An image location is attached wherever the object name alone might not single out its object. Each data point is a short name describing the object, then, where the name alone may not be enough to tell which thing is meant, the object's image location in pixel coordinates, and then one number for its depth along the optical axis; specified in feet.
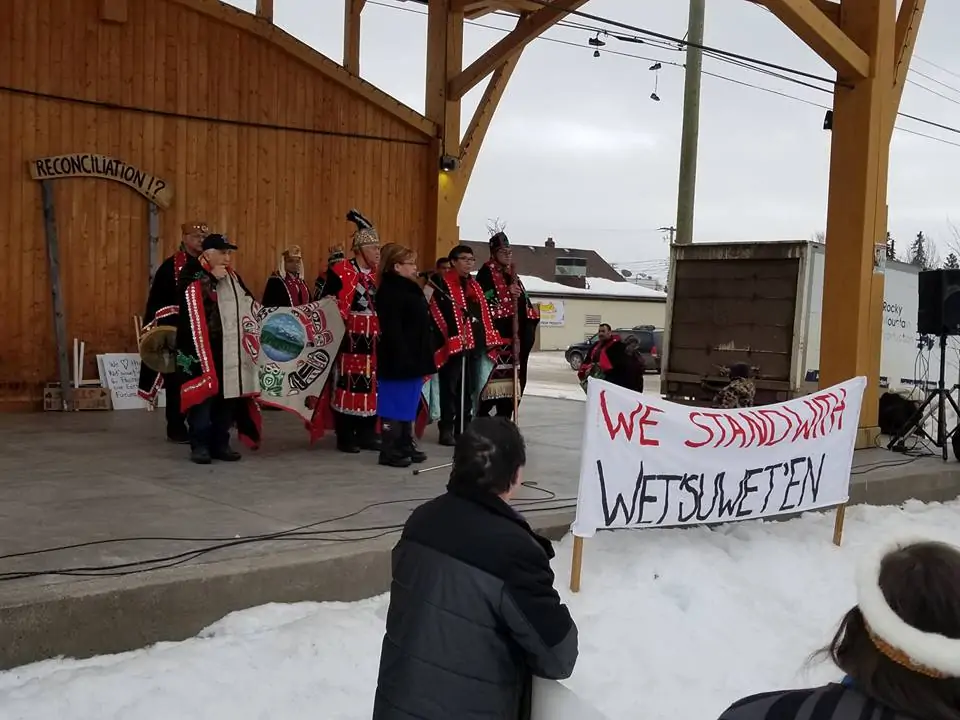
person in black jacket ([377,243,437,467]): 23.89
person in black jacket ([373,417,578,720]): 7.96
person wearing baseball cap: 22.80
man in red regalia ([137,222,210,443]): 24.06
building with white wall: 159.22
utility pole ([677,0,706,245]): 58.03
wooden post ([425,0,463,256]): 41.88
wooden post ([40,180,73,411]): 32.76
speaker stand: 31.35
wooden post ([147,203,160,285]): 34.94
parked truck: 46.60
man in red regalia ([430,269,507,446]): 27.12
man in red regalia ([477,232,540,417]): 28.50
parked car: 96.32
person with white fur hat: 4.96
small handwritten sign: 33.96
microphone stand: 27.25
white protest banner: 16.93
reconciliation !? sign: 32.71
